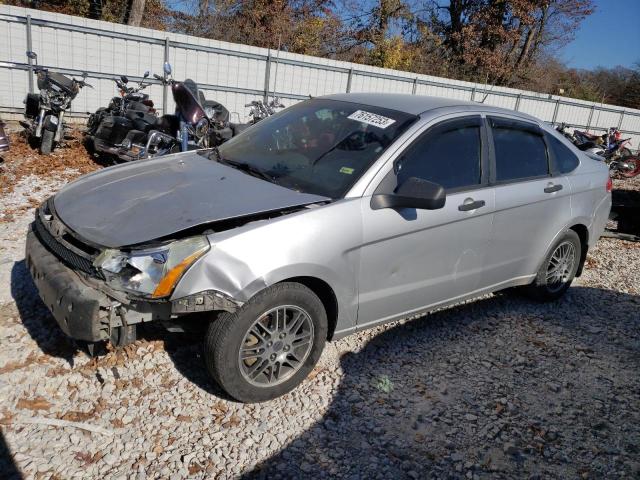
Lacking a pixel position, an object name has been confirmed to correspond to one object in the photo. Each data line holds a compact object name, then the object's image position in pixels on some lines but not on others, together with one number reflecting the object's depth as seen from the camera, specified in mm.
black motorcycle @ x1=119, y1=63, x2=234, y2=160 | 7246
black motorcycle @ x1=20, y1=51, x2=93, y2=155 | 7973
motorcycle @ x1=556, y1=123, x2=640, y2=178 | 14252
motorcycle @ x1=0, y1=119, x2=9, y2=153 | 6527
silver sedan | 2721
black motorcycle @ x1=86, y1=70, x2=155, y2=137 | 8391
